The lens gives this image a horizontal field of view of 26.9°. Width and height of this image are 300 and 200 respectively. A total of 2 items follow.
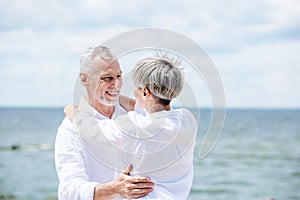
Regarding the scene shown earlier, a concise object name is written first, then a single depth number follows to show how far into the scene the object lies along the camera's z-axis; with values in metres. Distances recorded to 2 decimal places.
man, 2.77
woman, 2.60
